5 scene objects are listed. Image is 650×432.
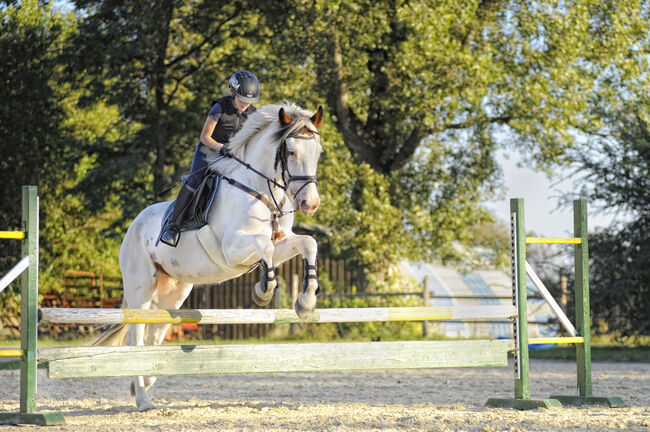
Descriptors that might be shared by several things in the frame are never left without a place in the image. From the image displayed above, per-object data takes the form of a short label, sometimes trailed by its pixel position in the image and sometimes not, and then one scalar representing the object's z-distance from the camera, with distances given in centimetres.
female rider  1327
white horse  1158
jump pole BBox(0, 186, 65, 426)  1123
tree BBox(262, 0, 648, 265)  3531
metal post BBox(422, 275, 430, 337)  3781
